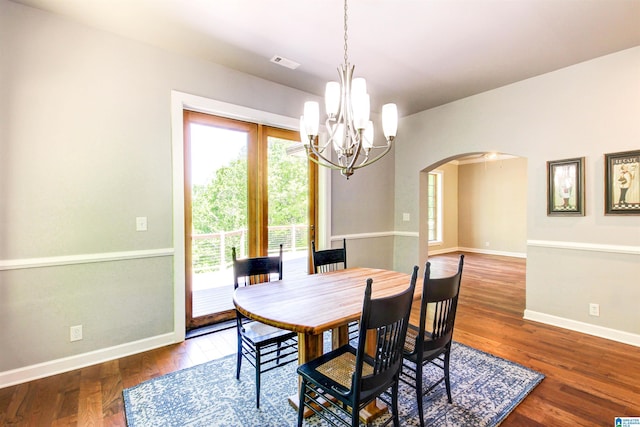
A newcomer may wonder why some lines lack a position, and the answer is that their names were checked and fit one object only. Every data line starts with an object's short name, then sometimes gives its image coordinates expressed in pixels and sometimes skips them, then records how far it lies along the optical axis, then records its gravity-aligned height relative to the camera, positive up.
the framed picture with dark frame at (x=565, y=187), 3.11 +0.24
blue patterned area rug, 1.81 -1.31
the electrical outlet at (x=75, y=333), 2.40 -1.00
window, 8.32 +0.03
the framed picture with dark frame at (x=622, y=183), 2.79 +0.25
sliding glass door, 3.17 +0.12
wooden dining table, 1.53 -0.57
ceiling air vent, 2.95 +1.58
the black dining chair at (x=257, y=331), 1.97 -0.88
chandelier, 1.79 +0.63
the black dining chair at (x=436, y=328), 1.66 -0.75
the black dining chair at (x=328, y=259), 2.86 -0.50
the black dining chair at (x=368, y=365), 1.30 -0.84
